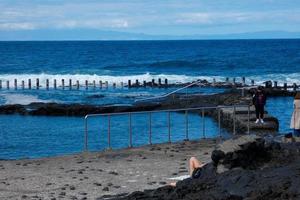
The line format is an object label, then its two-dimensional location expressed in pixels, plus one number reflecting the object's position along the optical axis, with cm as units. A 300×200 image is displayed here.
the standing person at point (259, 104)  2795
